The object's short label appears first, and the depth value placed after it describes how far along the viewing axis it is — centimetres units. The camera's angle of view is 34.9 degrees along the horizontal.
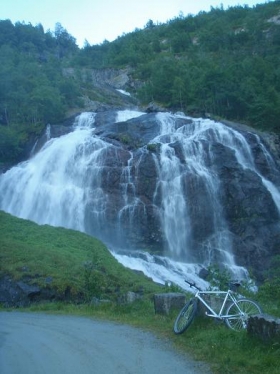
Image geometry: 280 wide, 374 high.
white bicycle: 781
